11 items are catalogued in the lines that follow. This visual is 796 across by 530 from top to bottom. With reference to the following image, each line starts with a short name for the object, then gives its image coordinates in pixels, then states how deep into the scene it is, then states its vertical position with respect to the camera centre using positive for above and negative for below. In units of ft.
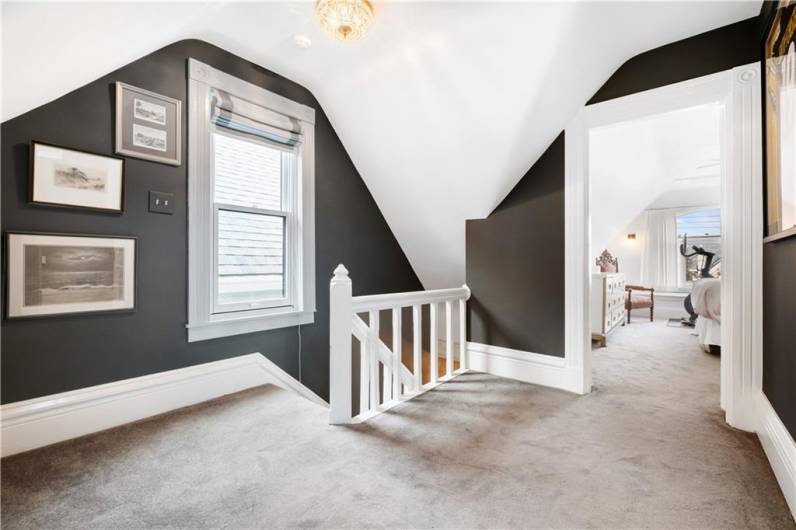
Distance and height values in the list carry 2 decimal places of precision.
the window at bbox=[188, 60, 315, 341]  7.34 +1.34
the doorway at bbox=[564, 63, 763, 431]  6.18 +0.78
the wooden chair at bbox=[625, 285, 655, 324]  18.08 -1.77
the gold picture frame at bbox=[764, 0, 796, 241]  4.49 +2.02
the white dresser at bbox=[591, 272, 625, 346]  12.90 -1.33
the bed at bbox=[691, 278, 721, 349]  11.21 -1.26
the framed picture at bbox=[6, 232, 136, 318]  5.40 -0.11
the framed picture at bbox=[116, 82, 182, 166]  6.38 +2.60
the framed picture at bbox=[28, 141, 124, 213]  5.55 +1.42
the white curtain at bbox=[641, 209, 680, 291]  24.13 +1.02
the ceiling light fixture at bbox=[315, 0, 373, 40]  6.01 +4.22
